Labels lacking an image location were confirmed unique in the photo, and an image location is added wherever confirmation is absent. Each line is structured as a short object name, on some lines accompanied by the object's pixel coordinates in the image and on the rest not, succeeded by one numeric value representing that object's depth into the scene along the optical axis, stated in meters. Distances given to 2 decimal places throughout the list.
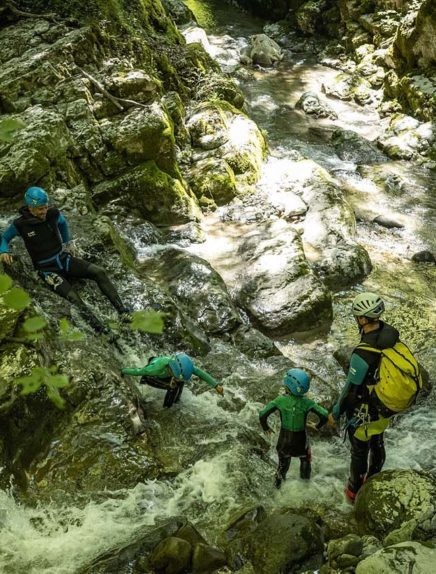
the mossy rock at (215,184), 11.82
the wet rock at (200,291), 8.28
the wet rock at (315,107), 18.66
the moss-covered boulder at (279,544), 3.93
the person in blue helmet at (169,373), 5.51
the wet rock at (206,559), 3.94
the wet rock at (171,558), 3.88
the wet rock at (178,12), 23.13
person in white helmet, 4.13
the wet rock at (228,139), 12.49
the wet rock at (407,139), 15.41
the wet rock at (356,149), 15.36
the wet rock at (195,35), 21.42
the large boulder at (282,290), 8.72
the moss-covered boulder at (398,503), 4.06
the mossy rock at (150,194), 10.35
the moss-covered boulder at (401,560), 3.16
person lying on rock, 5.91
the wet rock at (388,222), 12.06
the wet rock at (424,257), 10.83
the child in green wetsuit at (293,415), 4.79
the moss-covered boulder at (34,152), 8.34
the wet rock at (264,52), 24.00
